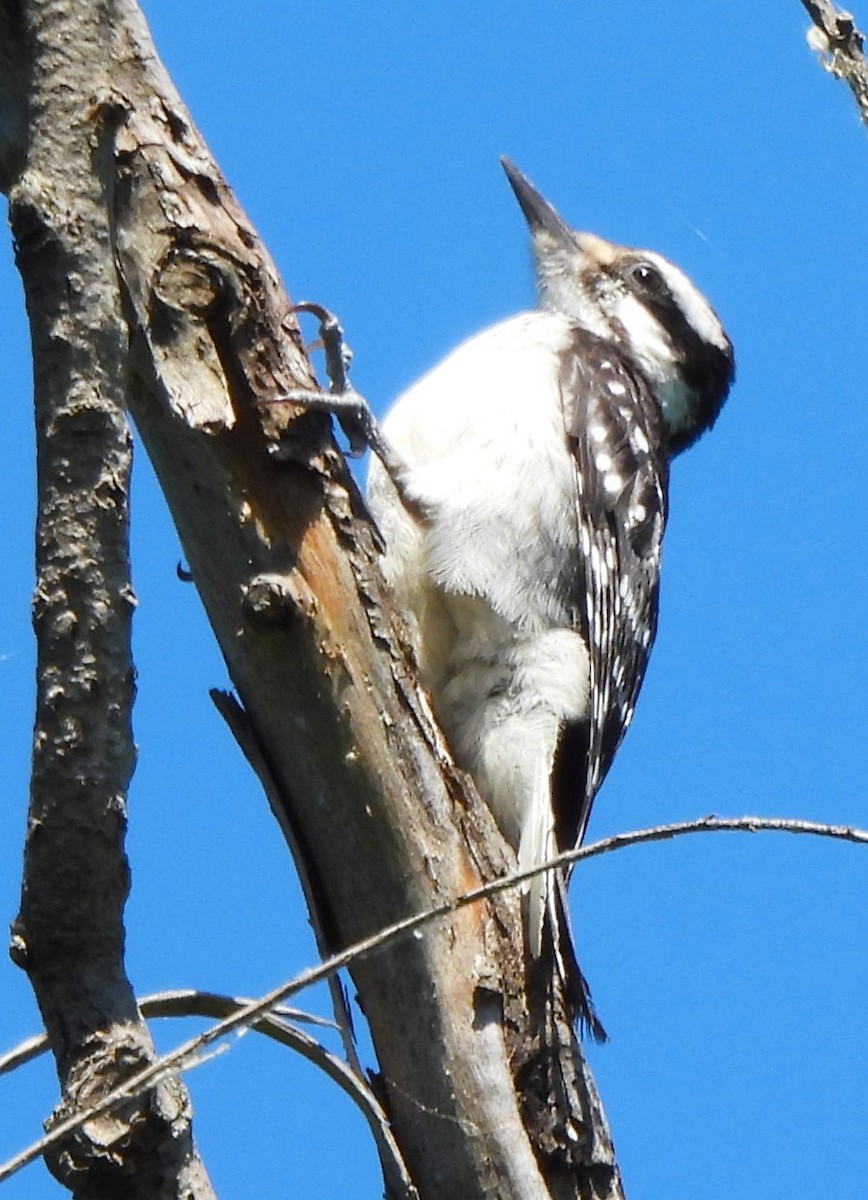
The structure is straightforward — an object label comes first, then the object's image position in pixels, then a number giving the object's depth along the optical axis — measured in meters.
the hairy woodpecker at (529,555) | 8.99
